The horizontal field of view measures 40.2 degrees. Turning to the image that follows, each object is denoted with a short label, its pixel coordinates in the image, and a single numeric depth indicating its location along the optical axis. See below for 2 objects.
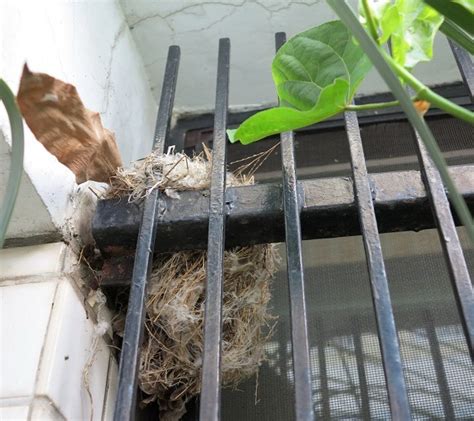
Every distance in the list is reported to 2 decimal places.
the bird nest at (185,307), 0.99
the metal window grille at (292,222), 0.82
